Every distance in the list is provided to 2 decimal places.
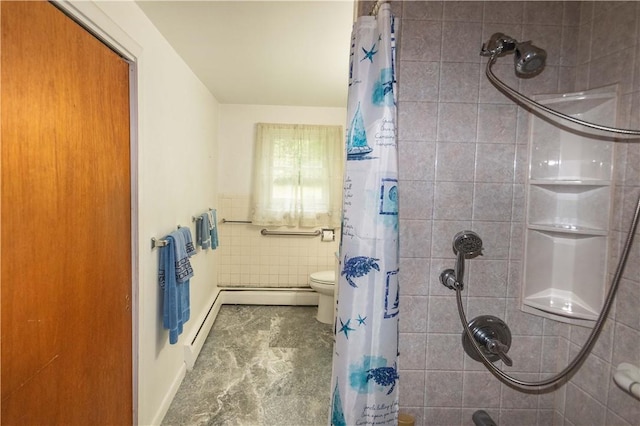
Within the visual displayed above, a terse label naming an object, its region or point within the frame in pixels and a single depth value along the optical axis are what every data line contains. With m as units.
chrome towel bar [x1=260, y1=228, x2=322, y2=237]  3.25
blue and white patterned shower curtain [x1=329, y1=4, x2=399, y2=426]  0.97
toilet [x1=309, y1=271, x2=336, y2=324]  2.78
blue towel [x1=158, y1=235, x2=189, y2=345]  1.58
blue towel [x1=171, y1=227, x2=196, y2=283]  1.62
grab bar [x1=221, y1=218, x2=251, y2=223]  3.24
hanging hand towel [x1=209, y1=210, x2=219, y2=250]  2.58
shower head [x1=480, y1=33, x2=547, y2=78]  0.98
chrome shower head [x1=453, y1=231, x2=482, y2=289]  1.02
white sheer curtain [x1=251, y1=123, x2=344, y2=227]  3.13
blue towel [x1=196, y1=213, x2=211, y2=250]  2.37
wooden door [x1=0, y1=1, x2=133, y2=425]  0.78
